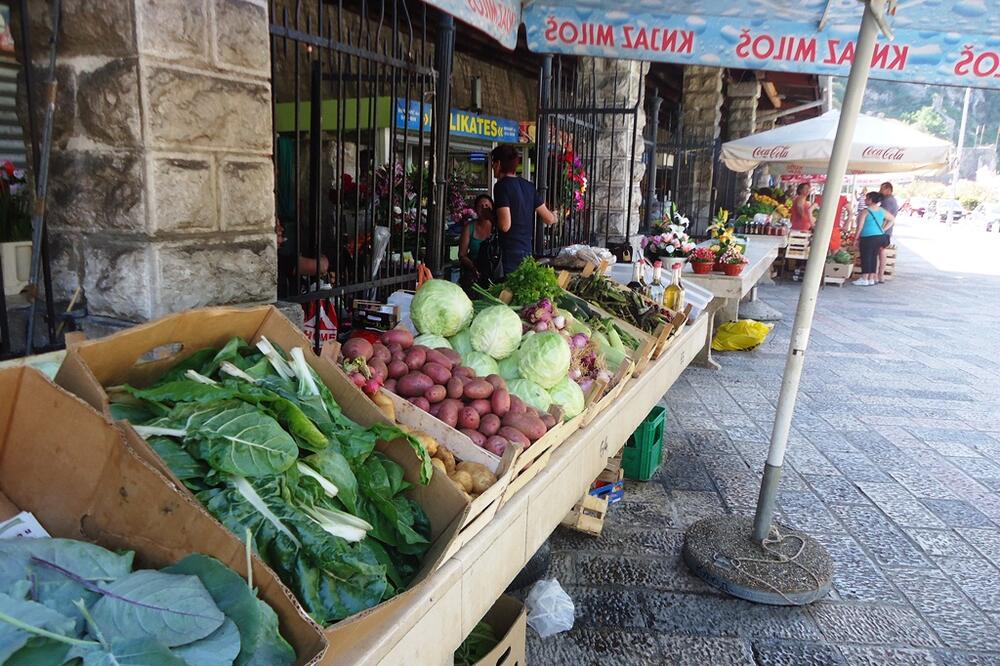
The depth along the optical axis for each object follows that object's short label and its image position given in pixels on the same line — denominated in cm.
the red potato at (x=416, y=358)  266
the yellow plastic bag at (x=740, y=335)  774
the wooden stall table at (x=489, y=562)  155
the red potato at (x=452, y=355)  279
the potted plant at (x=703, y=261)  678
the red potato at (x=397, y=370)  259
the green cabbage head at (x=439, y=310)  311
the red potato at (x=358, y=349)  257
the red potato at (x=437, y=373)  261
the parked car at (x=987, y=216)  3844
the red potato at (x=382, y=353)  261
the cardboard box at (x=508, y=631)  216
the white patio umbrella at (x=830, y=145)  1075
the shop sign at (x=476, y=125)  701
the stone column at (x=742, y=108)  1599
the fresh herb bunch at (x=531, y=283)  380
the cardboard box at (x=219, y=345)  149
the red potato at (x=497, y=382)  269
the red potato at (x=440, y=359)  272
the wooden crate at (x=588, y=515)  340
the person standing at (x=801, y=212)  1512
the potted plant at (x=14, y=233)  223
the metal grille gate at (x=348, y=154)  295
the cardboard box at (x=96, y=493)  127
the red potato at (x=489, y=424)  247
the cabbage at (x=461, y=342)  312
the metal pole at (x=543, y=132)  634
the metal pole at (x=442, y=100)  375
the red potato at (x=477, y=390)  261
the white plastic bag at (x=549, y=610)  278
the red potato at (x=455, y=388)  260
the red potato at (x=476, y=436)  240
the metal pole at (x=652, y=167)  864
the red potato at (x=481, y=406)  258
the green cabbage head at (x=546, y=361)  294
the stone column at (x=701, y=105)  1309
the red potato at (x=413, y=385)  252
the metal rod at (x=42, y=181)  202
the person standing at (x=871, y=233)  1373
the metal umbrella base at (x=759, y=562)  307
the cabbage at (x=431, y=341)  301
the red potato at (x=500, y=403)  259
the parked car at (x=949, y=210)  4522
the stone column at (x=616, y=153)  787
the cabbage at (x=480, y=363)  299
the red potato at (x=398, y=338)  277
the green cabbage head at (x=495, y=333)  308
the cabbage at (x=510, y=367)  306
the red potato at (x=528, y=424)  247
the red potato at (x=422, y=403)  247
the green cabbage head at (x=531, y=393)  285
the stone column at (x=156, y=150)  201
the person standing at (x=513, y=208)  548
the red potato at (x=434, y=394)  252
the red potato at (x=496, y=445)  238
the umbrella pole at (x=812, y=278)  285
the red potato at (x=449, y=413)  246
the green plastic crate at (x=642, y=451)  419
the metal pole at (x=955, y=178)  4845
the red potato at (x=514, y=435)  241
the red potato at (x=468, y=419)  249
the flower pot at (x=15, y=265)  221
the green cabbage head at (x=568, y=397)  289
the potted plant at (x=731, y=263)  682
